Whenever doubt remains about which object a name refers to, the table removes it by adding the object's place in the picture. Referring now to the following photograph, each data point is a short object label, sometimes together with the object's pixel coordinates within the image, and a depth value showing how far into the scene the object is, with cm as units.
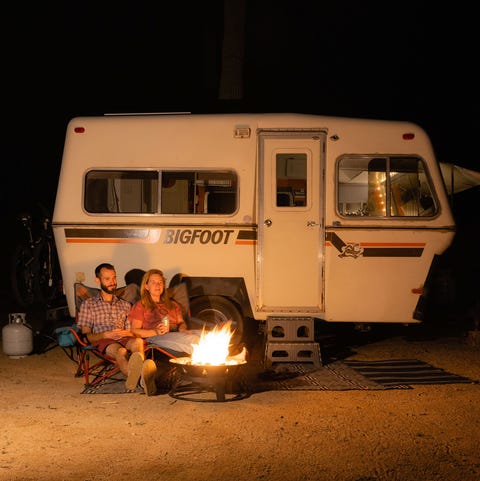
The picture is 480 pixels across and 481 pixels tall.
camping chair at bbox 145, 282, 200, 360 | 704
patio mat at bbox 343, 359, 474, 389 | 649
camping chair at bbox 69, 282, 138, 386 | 624
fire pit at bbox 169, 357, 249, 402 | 545
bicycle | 1038
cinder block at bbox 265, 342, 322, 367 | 720
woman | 616
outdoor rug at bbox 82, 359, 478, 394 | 621
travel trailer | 727
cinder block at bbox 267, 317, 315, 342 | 727
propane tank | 754
